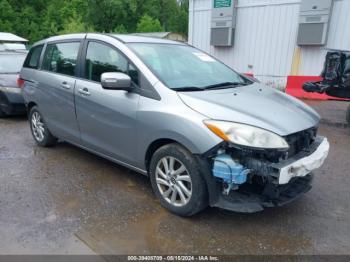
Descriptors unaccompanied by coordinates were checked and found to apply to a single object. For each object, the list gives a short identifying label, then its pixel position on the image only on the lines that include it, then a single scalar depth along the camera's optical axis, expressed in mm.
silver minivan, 2691
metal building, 9352
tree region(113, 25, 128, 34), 40350
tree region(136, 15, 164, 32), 42500
